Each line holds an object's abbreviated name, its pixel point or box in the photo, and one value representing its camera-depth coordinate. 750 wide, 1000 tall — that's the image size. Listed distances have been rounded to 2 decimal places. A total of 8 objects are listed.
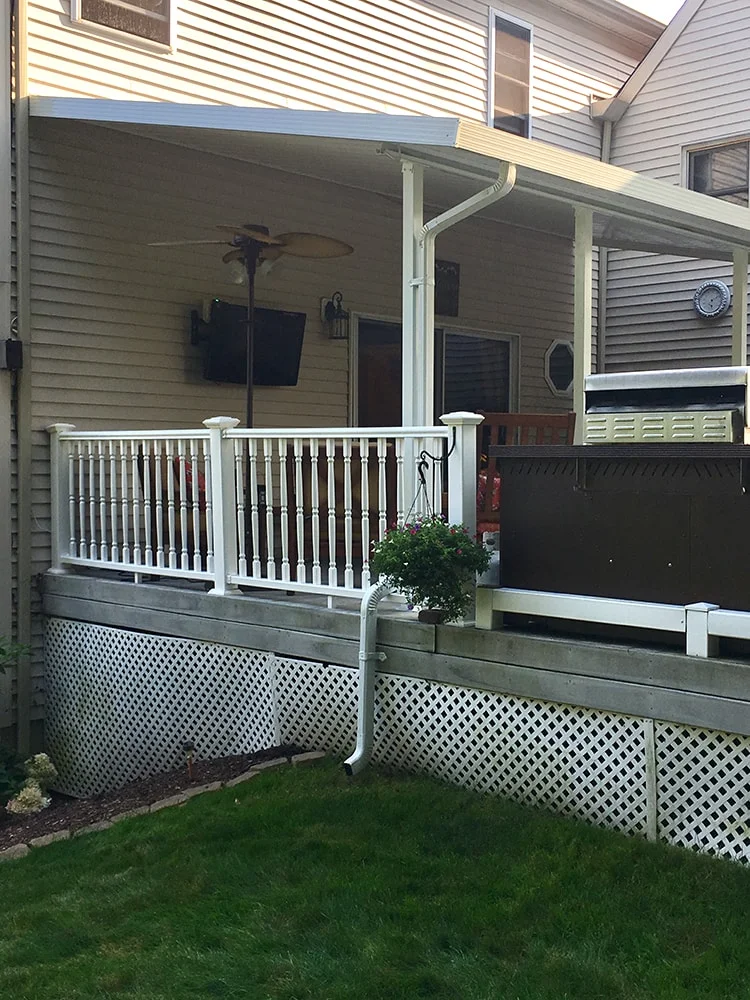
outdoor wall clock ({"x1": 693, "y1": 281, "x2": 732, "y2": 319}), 9.56
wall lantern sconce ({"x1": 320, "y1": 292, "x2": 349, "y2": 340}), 8.35
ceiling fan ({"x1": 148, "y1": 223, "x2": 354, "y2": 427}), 6.33
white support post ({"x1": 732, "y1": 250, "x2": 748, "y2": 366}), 8.01
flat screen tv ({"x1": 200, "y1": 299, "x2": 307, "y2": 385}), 7.58
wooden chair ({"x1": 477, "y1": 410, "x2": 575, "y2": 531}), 5.28
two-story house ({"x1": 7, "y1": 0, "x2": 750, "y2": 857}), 4.51
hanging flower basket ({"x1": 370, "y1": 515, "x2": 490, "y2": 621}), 4.51
